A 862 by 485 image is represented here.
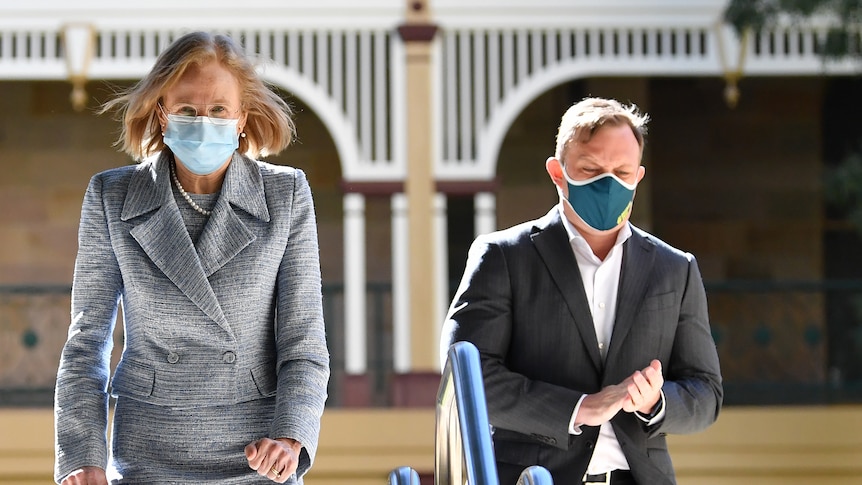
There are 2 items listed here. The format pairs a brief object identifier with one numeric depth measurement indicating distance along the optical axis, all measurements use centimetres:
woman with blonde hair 514
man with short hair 591
